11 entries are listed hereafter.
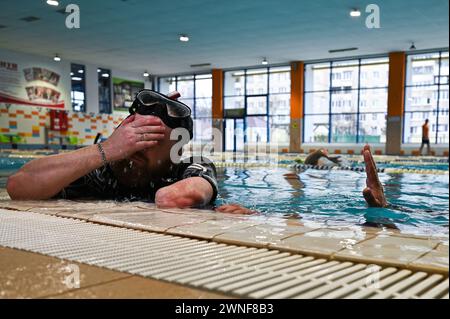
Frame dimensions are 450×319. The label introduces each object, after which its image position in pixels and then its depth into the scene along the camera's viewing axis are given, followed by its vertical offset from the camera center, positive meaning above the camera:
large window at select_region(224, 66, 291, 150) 21.42 +1.01
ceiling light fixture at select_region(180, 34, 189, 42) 14.67 +3.07
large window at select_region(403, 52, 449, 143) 17.80 +1.35
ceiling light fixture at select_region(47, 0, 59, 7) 10.83 +3.16
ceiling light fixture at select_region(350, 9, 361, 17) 11.54 +3.11
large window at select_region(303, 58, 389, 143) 19.25 +1.05
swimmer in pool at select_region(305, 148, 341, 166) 8.84 -0.75
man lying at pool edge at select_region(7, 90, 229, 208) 2.56 -0.31
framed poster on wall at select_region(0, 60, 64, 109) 17.45 +1.62
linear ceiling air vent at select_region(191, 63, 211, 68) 20.81 +2.93
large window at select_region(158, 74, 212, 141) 23.30 +1.59
